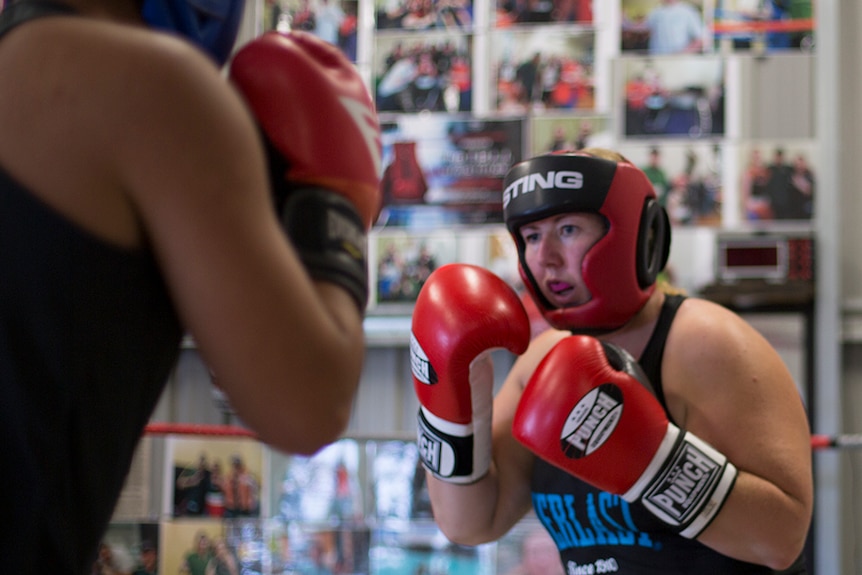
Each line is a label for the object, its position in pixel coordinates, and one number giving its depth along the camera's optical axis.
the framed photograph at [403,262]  4.06
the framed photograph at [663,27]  3.98
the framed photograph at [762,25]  3.90
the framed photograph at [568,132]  4.03
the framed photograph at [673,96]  3.93
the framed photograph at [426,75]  4.18
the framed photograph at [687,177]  3.87
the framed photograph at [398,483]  3.85
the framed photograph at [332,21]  4.33
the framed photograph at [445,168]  4.10
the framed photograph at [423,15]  4.21
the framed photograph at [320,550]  3.73
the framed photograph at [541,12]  4.11
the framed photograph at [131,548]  3.70
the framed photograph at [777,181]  3.81
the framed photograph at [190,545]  3.77
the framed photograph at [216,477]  3.98
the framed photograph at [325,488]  3.92
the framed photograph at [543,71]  4.09
